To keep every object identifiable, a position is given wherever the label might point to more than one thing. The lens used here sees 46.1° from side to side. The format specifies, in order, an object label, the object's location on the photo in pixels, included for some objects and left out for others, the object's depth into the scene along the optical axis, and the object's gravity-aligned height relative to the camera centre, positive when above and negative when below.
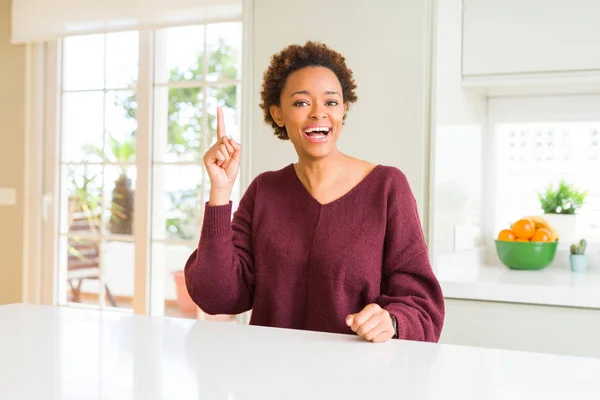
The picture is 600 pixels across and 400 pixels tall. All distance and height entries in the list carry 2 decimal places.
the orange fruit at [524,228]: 2.66 -0.11
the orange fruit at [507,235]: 2.69 -0.14
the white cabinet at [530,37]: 2.37 +0.56
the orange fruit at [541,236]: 2.66 -0.14
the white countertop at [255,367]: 0.77 -0.22
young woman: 1.39 -0.08
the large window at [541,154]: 2.82 +0.19
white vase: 2.80 -0.10
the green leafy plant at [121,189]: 7.34 +0.04
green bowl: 2.63 -0.21
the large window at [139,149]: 3.61 +0.33
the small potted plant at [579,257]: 2.67 -0.22
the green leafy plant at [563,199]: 2.80 +0.00
